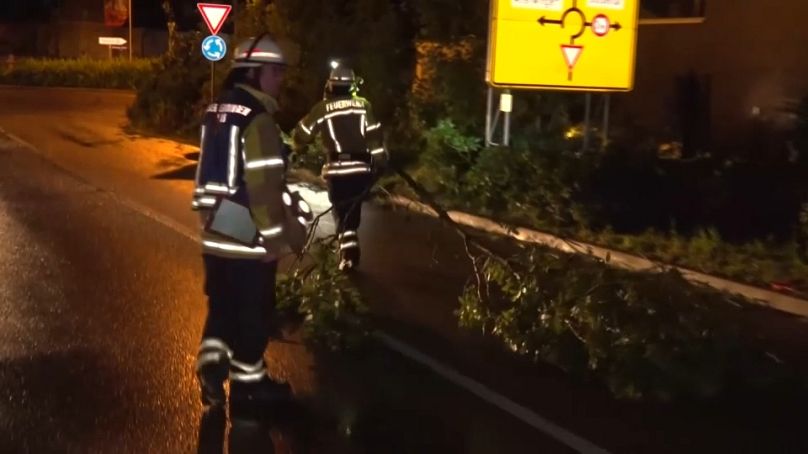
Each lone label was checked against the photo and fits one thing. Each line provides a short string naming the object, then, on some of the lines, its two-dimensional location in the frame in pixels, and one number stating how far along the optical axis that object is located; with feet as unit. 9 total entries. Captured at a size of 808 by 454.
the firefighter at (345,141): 33.63
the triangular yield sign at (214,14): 74.08
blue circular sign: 73.61
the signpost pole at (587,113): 52.44
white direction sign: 154.54
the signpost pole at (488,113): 52.60
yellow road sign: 50.70
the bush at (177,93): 86.63
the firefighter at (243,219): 20.33
